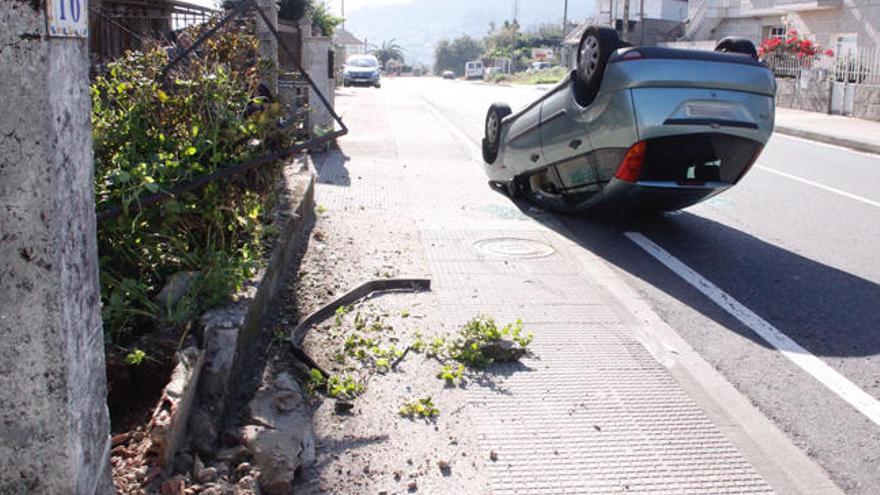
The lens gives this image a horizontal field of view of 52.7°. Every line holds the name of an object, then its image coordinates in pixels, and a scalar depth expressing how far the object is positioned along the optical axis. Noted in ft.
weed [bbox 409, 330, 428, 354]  17.21
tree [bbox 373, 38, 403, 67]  463.83
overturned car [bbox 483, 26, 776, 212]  24.17
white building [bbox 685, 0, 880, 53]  130.93
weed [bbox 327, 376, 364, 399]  15.10
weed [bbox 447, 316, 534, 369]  16.67
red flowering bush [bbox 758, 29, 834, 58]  102.18
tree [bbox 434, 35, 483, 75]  563.48
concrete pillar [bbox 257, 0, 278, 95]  33.60
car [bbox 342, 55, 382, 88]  135.23
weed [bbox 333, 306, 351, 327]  18.42
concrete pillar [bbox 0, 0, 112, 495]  7.88
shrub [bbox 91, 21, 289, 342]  14.28
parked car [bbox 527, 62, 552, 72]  290.35
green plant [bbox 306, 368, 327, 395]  15.31
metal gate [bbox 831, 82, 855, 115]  79.80
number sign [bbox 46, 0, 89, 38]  7.89
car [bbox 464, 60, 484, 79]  291.01
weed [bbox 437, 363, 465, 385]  15.85
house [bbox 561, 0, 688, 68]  179.52
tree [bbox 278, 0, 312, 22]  74.43
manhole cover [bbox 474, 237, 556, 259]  25.22
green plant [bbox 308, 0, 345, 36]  94.84
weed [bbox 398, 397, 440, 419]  14.43
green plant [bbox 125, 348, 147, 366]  12.59
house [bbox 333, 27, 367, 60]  236.43
